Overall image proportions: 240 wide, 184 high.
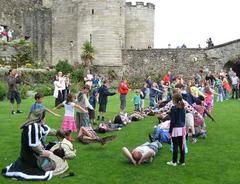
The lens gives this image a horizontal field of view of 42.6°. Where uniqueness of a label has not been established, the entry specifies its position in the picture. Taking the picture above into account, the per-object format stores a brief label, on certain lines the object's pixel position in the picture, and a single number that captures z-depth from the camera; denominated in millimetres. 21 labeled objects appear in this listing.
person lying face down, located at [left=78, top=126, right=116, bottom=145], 8801
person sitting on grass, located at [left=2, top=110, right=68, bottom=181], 6407
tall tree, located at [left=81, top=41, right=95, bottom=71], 26933
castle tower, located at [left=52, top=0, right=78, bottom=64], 29924
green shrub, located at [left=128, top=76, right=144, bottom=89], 28142
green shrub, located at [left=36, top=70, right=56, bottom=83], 23182
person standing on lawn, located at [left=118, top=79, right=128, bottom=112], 13417
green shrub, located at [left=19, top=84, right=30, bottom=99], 17953
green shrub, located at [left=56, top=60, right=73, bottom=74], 26038
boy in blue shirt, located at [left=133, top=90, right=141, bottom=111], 13931
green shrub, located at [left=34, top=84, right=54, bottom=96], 20190
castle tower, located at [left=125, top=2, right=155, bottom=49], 31529
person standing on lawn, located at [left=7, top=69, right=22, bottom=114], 13105
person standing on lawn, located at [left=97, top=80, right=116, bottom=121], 12152
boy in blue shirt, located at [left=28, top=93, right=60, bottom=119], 8478
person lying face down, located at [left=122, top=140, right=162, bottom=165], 7310
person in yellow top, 10910
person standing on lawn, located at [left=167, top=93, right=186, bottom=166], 7125
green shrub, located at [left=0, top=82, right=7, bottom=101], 17148
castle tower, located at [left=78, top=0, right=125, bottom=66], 27355
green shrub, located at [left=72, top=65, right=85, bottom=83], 25207
